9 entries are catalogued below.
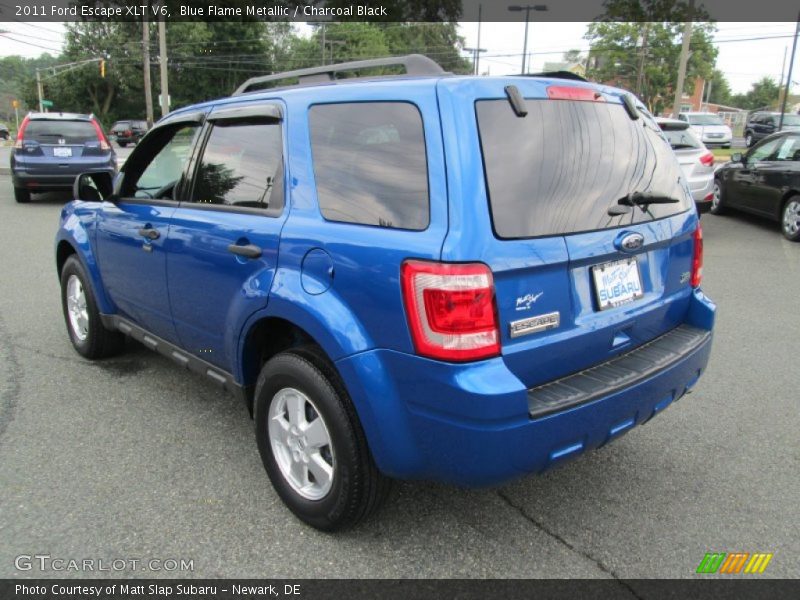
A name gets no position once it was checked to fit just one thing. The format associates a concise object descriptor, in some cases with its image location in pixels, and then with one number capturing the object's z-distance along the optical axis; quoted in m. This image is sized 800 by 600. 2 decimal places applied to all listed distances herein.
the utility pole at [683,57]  18.92
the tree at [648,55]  39.69
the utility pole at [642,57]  36.16
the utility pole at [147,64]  28.80
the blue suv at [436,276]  2.14
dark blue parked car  12.30
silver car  9.74
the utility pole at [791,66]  30.88
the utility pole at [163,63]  24.95
